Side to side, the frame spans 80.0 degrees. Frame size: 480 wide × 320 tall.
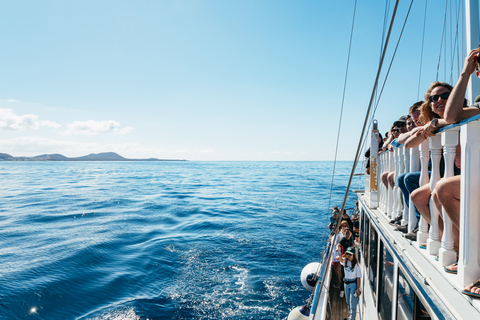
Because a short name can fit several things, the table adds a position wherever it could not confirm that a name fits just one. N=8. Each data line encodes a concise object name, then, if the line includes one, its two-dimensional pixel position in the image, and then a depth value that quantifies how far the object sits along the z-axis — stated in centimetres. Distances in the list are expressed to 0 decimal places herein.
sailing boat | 181
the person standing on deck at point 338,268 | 849
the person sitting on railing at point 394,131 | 464
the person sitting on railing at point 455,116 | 197
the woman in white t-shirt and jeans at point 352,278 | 654
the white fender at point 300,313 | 683
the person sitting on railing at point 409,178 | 296
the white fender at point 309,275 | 876
